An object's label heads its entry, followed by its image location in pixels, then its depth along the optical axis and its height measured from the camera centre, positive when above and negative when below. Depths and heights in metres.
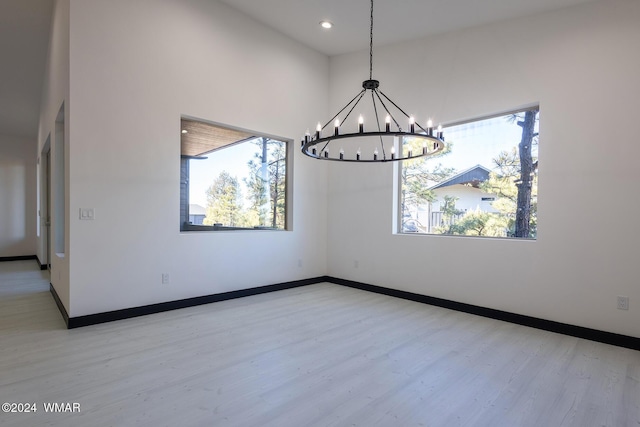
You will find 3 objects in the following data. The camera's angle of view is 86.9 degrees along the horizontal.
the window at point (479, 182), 3.97 +0.33
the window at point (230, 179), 4.35 +0.35
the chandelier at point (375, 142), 4.94 +0.99
